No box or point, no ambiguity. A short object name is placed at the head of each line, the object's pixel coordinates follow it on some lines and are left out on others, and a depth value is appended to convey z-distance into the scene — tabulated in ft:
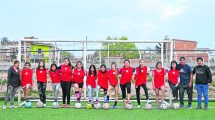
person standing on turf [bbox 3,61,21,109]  30.74
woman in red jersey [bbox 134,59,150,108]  31.12
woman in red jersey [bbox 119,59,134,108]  31.14
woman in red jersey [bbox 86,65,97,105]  31.81
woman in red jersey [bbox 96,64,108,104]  31.60
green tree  36.34
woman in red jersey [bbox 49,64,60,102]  31.68
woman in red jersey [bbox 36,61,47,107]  31.73
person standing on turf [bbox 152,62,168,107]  31.58
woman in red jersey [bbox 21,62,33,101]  31.64
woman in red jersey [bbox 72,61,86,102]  31.68
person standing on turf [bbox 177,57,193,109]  31.62
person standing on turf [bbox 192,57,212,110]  30.82
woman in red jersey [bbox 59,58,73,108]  31.40
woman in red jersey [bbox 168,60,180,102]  31.66
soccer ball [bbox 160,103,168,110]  30.21
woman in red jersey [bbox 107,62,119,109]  31.38
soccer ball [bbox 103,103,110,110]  29.85
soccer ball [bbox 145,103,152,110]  29.93
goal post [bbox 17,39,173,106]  32.54
